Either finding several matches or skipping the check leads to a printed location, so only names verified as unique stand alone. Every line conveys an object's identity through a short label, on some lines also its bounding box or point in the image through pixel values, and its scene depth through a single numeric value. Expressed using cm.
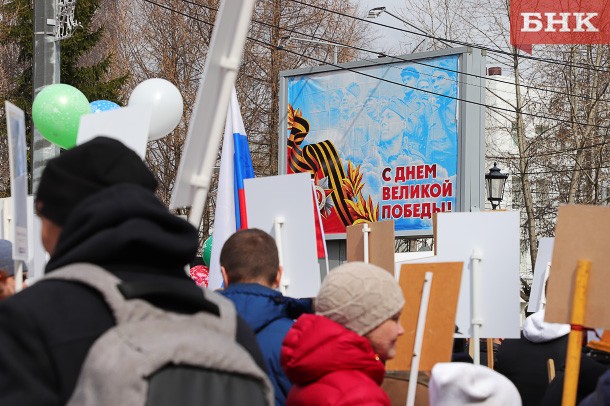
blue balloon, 912
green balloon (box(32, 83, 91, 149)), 811
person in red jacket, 324
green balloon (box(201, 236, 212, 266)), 1452
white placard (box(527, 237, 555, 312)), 794
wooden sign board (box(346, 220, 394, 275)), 616
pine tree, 2712
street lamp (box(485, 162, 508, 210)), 1945
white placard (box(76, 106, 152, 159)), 454
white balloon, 806
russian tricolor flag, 768
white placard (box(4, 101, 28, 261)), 438
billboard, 2175
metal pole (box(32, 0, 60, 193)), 1192
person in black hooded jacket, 202
